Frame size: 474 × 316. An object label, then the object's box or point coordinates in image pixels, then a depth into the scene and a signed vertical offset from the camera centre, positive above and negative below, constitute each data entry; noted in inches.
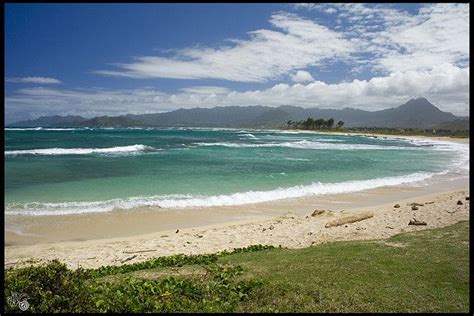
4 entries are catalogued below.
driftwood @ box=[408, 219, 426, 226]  453.2 -93.2
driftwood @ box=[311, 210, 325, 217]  559.5 -99.4
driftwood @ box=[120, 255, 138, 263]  370.0 -114.2
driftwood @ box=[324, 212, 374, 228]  483.9 -98.5
